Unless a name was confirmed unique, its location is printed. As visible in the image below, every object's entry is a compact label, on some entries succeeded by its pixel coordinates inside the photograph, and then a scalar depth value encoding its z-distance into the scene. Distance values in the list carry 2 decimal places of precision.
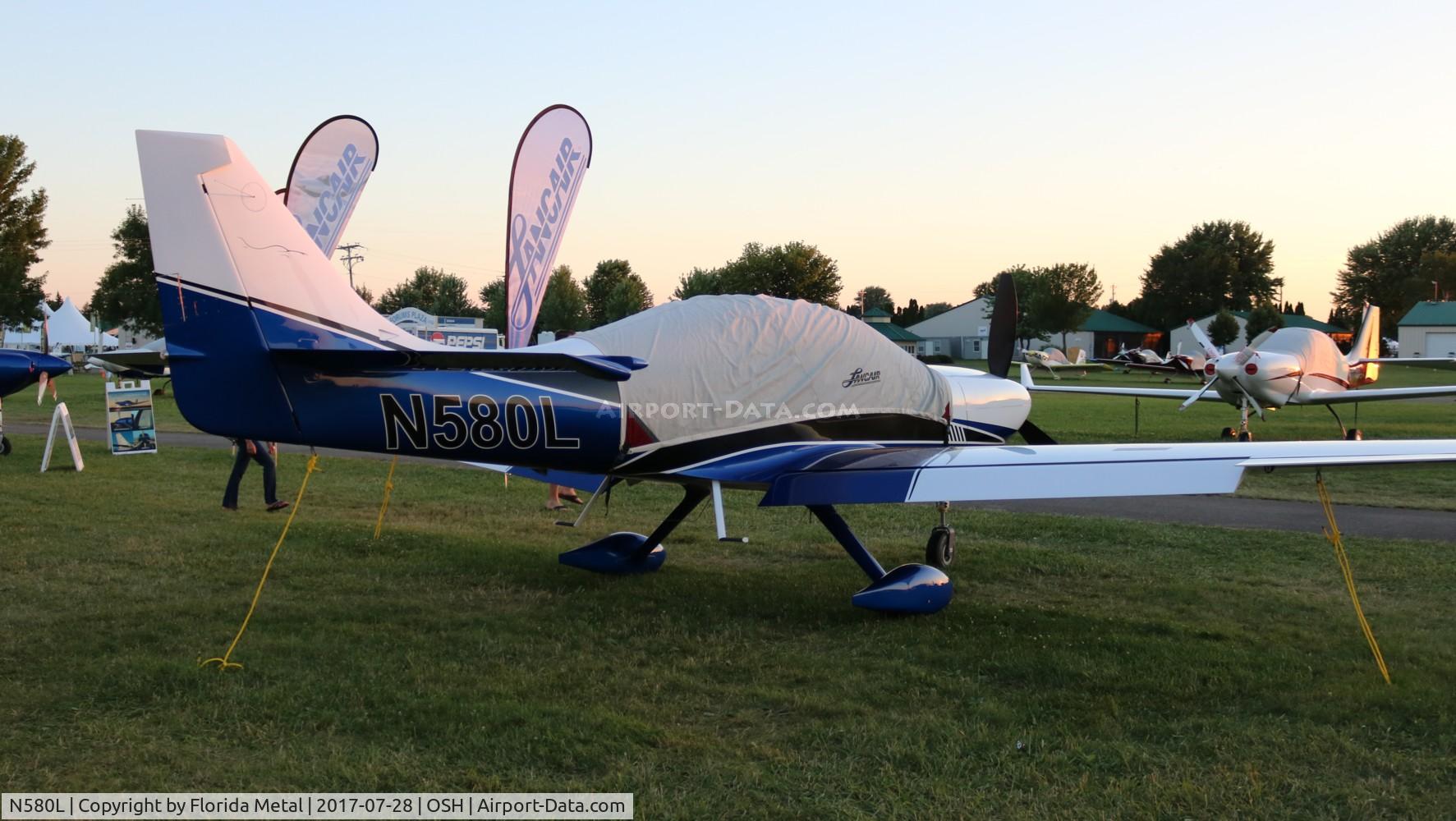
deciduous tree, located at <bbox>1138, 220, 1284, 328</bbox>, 95.31
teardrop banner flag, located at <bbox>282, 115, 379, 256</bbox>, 16.28
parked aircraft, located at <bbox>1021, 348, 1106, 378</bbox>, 54.51
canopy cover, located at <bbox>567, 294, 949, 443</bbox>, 7.14
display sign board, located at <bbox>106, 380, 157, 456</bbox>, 16.86
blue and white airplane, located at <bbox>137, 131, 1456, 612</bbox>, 5.79
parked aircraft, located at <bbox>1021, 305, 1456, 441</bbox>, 22.22
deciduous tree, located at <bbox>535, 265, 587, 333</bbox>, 86.12
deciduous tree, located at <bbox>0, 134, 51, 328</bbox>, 49.06
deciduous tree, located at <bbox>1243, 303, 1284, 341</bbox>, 77.00
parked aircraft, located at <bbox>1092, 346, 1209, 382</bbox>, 27.41
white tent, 72.38
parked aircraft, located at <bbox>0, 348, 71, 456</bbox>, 15.72
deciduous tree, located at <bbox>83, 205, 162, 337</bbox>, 59.66
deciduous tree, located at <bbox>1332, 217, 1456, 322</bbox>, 95.56
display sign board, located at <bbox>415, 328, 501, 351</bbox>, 25.70
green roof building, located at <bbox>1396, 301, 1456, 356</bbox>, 74.44
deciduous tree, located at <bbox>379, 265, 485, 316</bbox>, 103.50
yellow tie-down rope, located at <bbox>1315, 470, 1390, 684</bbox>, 5.58
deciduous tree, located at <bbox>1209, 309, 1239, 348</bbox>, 76.81
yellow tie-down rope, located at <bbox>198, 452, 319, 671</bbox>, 5.90
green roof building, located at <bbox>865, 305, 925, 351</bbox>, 90.19
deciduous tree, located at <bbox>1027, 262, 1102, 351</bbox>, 88.50
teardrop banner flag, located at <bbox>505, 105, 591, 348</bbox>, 13.87
